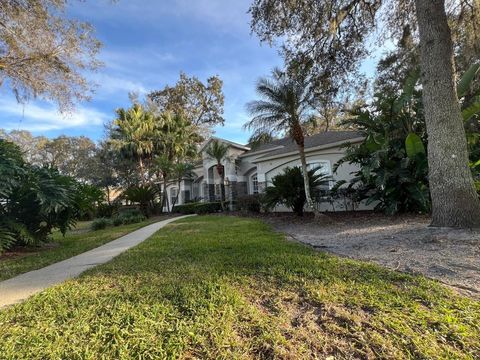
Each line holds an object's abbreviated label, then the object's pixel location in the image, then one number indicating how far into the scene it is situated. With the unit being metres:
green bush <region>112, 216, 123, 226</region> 17.38
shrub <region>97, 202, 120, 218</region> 23.52
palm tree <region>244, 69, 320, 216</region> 11.65
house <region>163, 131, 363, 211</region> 15.87
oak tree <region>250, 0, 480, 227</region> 6.84
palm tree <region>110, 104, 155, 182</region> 25.40
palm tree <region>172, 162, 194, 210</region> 23.89
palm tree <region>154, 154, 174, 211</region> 23.66
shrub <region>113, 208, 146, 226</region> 17.69
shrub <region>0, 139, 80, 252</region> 6.66
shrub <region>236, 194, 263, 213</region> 17.89
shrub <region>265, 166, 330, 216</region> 13.21
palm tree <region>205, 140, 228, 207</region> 21.39
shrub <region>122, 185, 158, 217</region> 21.94
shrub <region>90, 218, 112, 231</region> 16.12
